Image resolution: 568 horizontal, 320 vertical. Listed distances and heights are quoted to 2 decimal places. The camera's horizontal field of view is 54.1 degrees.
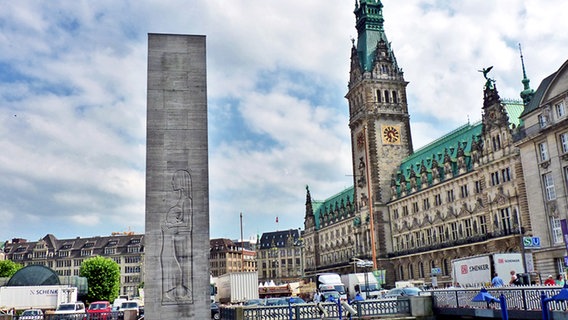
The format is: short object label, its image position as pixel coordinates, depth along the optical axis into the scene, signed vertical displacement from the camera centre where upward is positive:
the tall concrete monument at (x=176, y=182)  24.94 +4.91
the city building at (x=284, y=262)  195.12 +7.60
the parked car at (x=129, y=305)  50.53 -1.13
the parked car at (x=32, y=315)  42.44 -1.37
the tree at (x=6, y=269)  115.81 +6.10
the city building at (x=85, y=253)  170.62 +13.20
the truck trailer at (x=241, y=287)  62.56 -0.05
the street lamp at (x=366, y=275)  52.03 +0.54
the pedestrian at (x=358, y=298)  33.16 -1.05
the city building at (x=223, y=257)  188.25 +10.02
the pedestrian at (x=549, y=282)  32.23 -0.70
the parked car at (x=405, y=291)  45.15 -1.11
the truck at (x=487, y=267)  45.44 +0.48
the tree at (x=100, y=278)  106.50 +2.89
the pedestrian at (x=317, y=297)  39.83 -1.09
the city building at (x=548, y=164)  53.03 +10.29
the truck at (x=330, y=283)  63.92 -0.16
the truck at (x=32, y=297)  61.66 +0.03
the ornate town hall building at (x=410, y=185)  74.00 +14.74
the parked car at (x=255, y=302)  48.27 -1.41
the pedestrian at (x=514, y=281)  33.22 -0.54
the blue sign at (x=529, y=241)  35.69 +1.87
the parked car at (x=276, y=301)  42.85 -1.31
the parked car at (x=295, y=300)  43.28 -1.31
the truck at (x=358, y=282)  67.94 -0.24
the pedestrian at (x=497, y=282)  31.34 -0.52
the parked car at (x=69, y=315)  37.83 -1.35
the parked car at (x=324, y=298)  39.38 -1.20
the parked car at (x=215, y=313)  40.60 -1.88
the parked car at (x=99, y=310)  38.94 -1.31
